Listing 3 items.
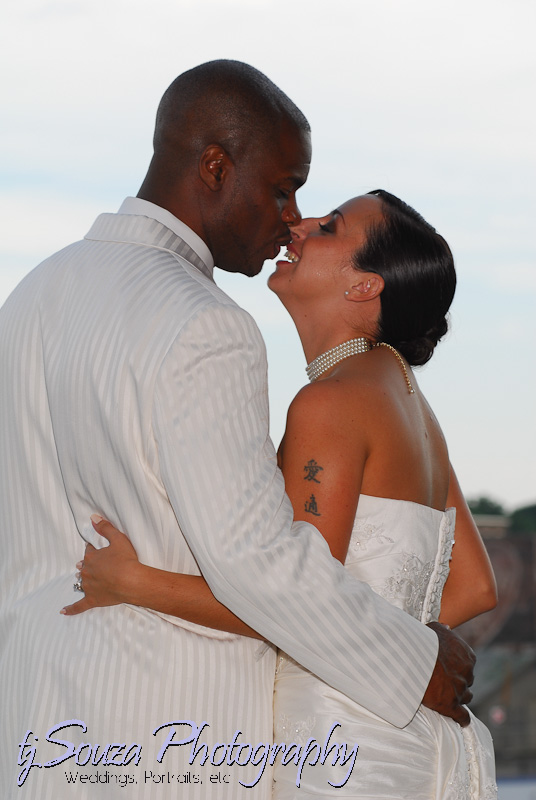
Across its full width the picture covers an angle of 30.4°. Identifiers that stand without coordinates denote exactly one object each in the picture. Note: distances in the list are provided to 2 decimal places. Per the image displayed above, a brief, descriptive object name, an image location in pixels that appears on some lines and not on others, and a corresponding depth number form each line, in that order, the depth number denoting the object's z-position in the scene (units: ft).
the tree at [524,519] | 230.68
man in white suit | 6.90
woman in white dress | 8.38
